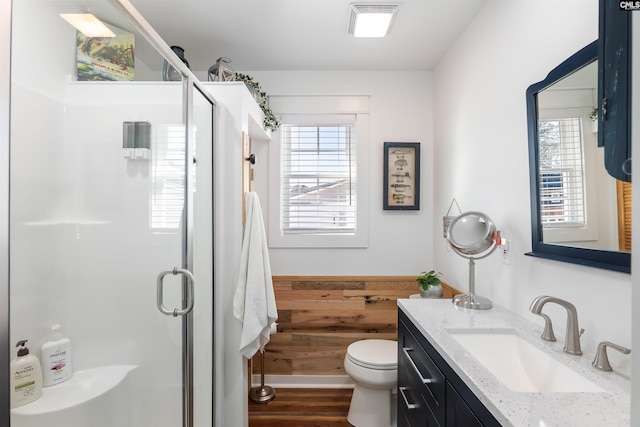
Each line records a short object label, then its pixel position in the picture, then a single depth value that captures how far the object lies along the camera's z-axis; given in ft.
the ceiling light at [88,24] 3.83
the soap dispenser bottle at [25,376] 4.00
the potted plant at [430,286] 6.87
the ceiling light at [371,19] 5.65
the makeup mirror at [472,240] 5.11
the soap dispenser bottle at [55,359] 4.60
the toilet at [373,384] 6.31
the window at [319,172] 8.57
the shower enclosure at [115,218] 4.07
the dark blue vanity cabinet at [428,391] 2.97
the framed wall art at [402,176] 8.48
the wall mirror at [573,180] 3.21
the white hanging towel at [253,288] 6.09
